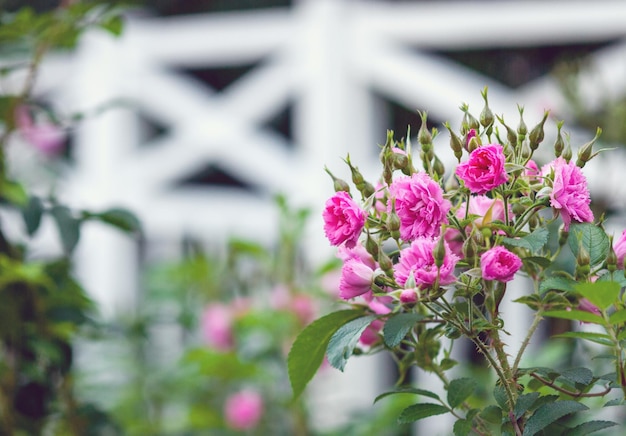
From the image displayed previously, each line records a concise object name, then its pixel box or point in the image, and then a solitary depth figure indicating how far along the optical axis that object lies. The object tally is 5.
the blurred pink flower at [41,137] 1.81
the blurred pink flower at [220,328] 2.53
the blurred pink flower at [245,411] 2.56
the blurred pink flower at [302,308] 2.36
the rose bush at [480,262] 1.13
